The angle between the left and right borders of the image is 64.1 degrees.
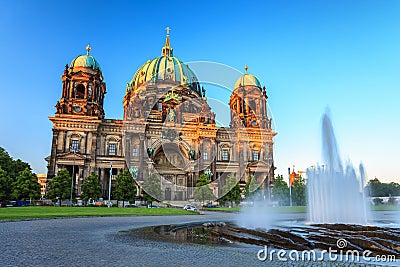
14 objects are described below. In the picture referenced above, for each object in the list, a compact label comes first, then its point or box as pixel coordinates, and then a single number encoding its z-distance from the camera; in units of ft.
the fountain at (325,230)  32.99
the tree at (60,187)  153.69
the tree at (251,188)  194.01
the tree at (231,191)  182.09
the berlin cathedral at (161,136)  188.24
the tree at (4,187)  143.54
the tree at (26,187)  150.31
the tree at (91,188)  159.02
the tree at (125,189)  161.89
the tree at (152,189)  170.19
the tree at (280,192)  208.34
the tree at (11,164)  184.75
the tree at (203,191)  178.29
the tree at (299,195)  230.27
